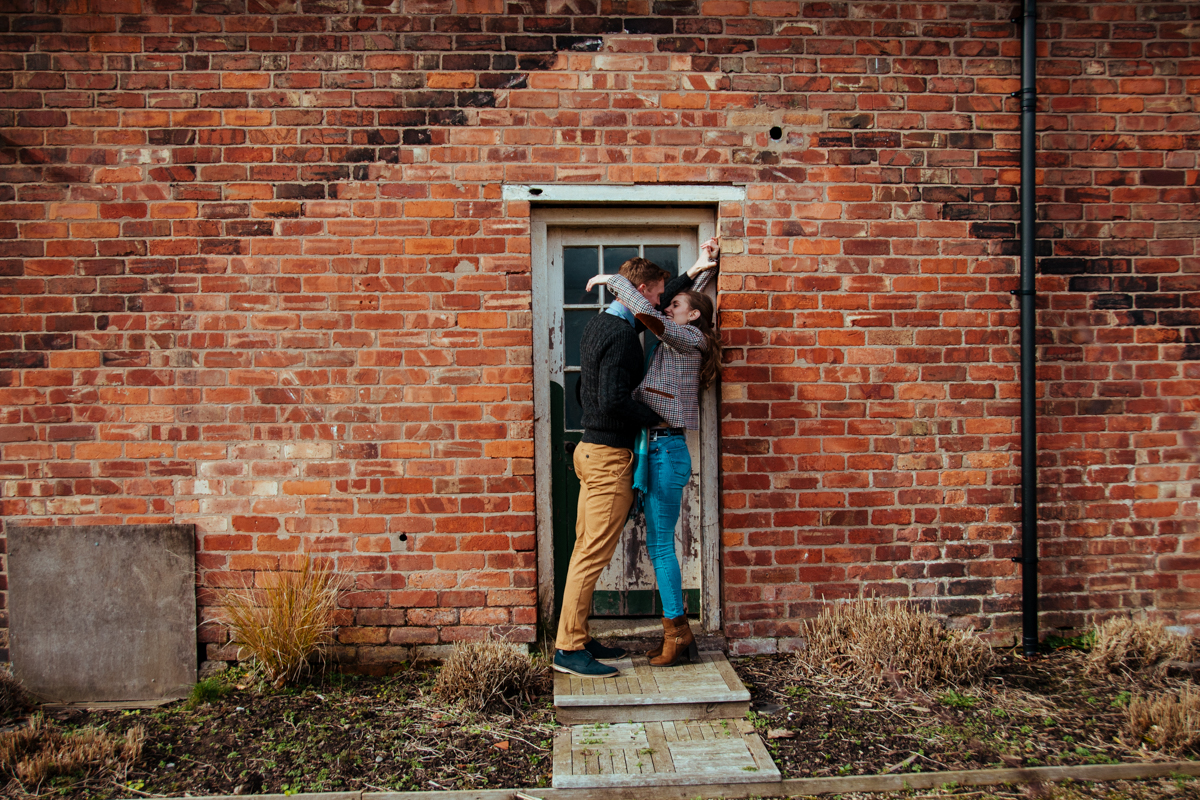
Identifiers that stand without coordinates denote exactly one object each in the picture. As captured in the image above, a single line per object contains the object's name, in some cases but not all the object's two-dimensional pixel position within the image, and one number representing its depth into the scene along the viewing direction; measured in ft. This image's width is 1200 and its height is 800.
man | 11.14
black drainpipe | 12.60
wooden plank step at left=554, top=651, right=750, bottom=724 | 10.59
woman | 11.44
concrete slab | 11.98
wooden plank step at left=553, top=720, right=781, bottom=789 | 9.16
